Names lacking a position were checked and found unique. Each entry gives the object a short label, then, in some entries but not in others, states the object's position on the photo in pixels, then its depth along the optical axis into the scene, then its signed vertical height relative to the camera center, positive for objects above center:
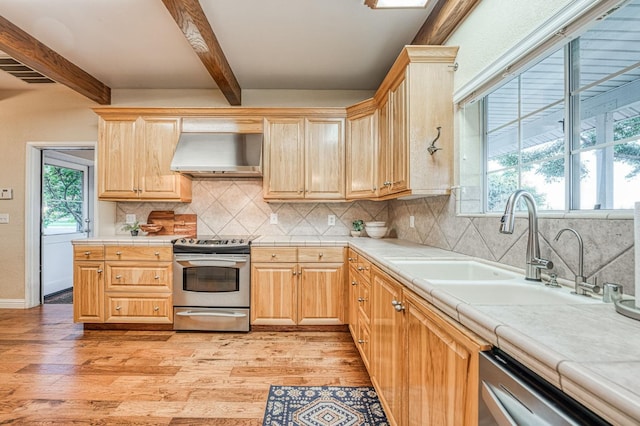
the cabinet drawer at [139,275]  3.00 -0.61
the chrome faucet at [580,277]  1.09 -0.23
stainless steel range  2.95 -0.71
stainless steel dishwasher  0.56 -0.37
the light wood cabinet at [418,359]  0.89 -0.55
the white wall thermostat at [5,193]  3.72 +0.22
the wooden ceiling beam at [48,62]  2.48 +1.36
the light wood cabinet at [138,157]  3.30 +0.58
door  4.56 -0.01
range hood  3.10 +0.60
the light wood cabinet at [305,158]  3.29 +0.57
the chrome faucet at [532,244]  1.26 -0.13
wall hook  2.18 +0.45
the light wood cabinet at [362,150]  3.09 +0.63
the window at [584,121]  1.15 +0.40
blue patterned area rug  1.75 -1.16
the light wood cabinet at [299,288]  2.98 -0.73
